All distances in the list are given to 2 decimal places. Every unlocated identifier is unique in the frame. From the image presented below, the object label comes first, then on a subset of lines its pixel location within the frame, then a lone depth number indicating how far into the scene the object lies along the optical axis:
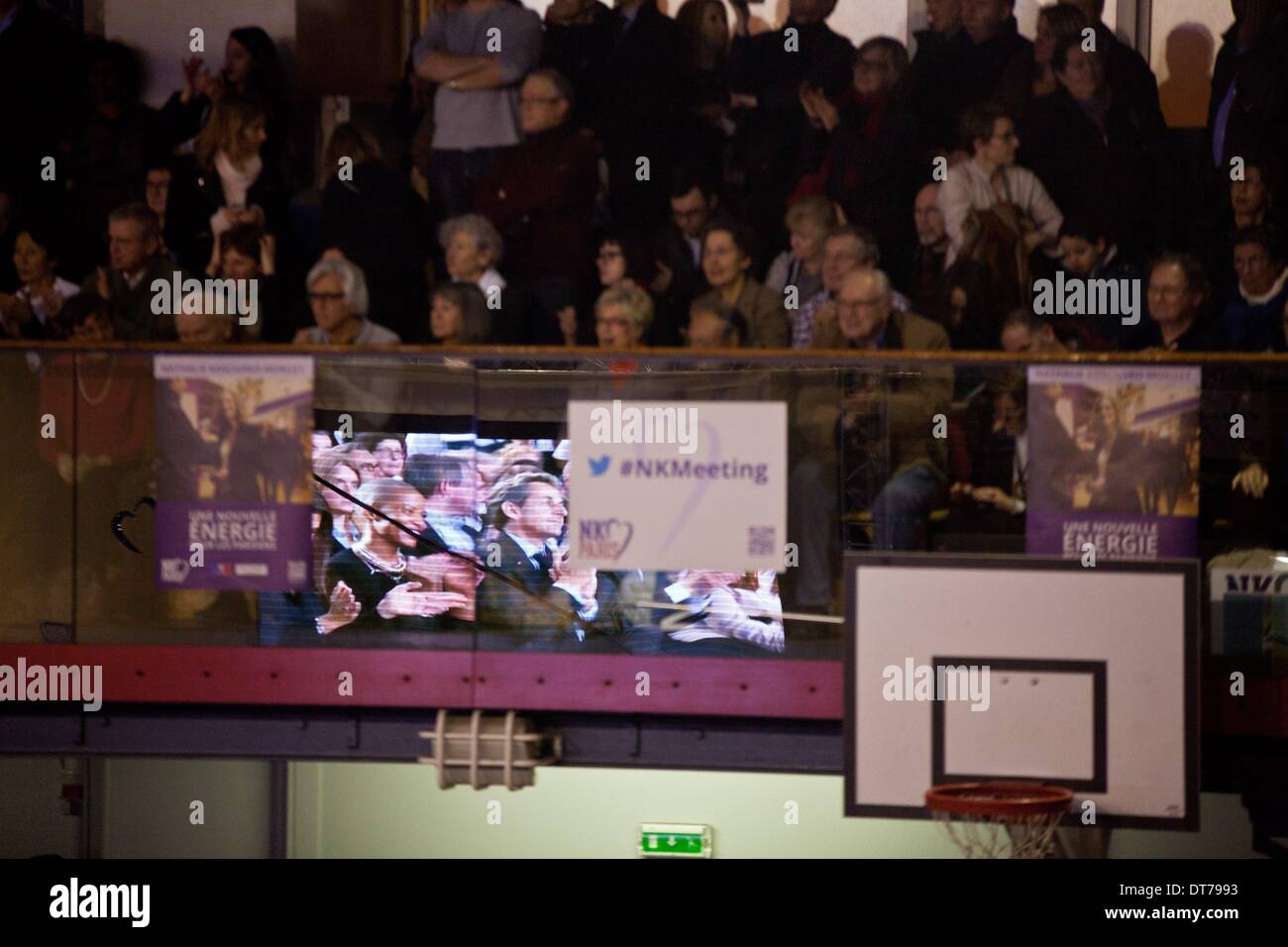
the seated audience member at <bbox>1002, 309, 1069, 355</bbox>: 12.23
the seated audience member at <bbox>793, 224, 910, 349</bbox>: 12.36
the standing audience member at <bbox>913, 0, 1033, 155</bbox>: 12.27
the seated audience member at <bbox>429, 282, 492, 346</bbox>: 12.66
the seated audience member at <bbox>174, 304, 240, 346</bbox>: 12.79
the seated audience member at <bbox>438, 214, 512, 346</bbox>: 12.64
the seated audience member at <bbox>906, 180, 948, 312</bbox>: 12.31
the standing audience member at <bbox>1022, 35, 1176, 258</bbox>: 12.19
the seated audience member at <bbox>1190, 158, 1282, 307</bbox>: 12.10
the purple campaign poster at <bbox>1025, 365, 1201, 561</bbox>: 11.93
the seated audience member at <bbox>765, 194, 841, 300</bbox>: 12.41
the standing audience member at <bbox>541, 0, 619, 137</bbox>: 12.53
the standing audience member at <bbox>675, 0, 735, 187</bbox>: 12.51
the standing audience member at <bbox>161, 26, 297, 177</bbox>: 12.78
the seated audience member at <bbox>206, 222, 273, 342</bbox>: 12.81
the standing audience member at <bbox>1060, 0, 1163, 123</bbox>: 12.18
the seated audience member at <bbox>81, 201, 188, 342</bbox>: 12.84
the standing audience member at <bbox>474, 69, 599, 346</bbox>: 12.57
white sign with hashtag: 12.09
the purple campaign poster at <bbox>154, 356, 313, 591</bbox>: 12.48
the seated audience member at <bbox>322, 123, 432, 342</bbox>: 12.68
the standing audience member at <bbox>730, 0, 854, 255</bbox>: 12.43
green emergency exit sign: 13.35
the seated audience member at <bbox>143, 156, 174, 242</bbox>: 12.91
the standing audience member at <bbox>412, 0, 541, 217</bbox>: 12.60
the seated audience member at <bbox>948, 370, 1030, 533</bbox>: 12.02
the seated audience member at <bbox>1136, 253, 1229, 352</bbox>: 12.15
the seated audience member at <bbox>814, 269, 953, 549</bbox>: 12.05
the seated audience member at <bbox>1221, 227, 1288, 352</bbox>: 12.09
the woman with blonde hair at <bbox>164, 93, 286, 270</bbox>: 12.80
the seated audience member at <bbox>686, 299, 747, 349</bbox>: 12.44
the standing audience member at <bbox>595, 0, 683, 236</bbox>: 12.51
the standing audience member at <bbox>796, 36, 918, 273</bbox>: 12.35
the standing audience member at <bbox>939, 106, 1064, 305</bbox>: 12.29
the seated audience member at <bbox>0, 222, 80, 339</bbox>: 12.93
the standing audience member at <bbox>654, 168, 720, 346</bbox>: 12.51
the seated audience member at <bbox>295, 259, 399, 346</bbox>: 12.70
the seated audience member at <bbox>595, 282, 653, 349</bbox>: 12.52
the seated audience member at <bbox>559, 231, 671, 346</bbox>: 12.55
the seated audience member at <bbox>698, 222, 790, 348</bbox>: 12.42
